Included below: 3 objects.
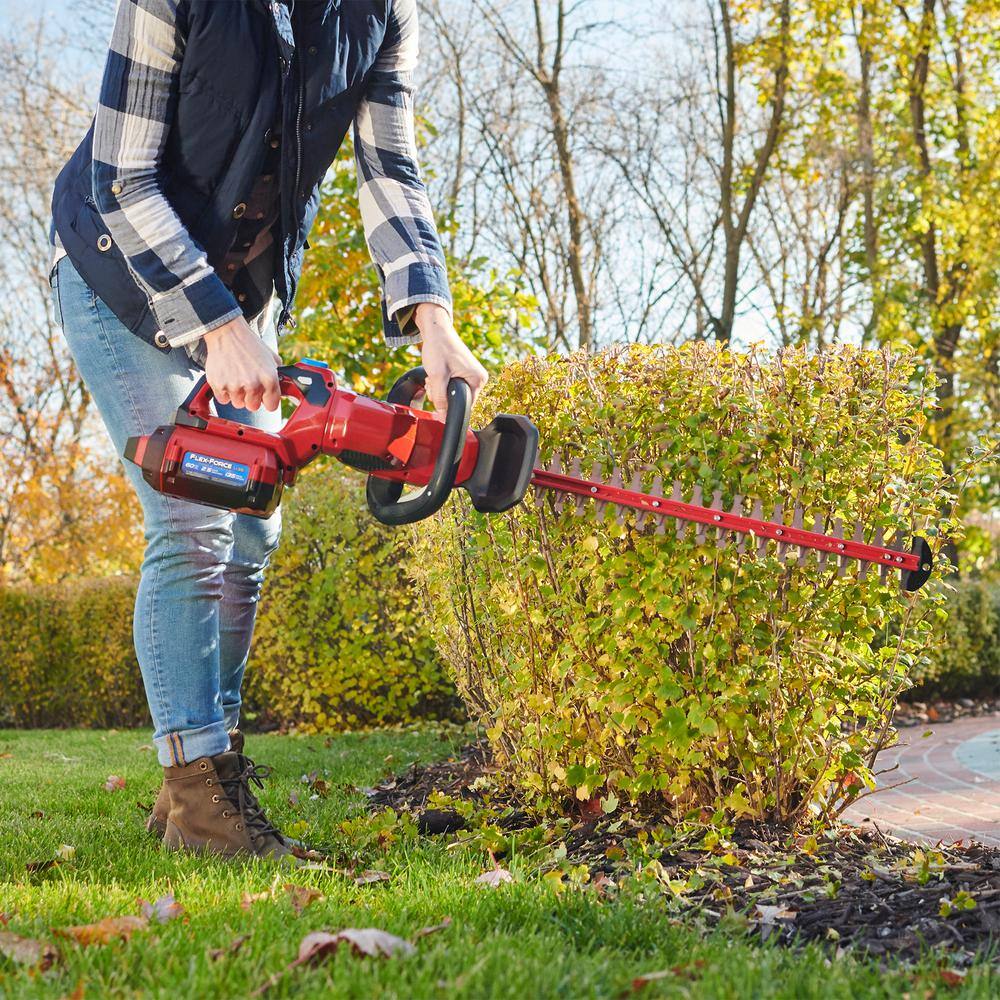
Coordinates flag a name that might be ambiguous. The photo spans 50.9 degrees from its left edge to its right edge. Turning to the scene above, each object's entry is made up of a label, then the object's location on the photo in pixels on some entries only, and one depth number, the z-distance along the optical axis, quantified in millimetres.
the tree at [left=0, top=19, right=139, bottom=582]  14688
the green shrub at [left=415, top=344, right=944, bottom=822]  2748
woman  2363
